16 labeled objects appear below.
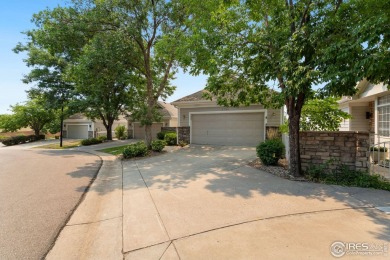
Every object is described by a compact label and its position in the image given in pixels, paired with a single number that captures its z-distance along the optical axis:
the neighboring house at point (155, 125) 25.31
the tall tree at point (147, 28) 11.18
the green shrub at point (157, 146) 12.71
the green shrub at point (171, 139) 16.27
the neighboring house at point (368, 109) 8.95
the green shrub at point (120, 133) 26.31
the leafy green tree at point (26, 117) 25.36
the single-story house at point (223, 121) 13.90
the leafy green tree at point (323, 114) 8.28
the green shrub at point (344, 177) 5.56
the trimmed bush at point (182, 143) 15.39
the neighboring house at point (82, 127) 28.47
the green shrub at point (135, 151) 11.42
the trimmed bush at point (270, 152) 7.90
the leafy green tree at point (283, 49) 4.95
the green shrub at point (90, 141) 20.41
